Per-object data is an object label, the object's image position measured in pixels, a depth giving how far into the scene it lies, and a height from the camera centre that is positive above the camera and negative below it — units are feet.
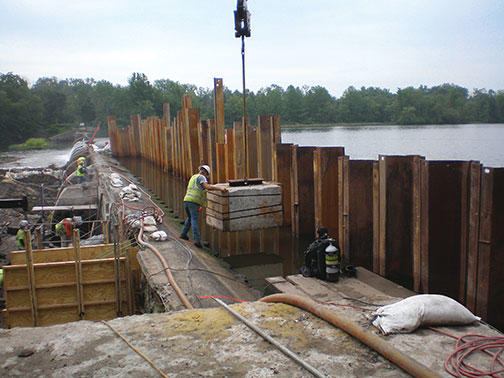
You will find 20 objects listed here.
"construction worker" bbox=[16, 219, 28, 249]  38.05 -8.76
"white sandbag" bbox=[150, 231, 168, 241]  28.91 -6.68
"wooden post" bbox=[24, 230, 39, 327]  27.35 -8.75
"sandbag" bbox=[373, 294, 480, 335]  12.75 -5.51
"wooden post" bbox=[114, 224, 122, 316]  28.12 -9.49
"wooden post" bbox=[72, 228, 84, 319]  27.61 -8.73
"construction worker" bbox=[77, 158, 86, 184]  64.13 -4.88
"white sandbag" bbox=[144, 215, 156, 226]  33.17 -6.55
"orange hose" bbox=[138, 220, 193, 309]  18.98 -6.96
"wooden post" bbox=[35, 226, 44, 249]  30.91 -7.09
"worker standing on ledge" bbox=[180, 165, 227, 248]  29.40 -4.33
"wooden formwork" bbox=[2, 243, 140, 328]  27.86 -9.85
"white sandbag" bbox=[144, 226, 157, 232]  31.53 -6.79
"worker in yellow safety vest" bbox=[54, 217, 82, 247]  42.14 -8.86
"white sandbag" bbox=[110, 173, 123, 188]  52.65 -5.62
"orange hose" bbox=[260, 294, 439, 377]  10.32 -5.63
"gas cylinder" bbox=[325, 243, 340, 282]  18.68 -5.74
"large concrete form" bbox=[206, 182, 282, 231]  24.72 -4.26
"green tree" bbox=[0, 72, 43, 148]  293.84 +17.25
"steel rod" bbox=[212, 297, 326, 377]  10.55 -5.76
